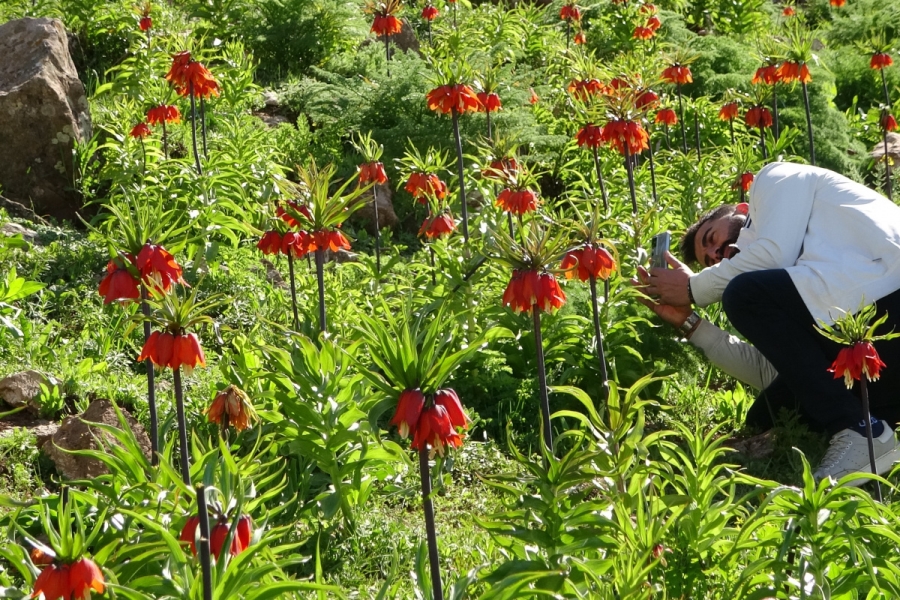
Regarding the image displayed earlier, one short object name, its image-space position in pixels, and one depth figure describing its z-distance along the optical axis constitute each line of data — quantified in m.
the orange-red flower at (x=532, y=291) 5.43
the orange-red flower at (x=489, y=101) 9.93
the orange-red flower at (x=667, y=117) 12.63
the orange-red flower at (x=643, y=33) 16.42
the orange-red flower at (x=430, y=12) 16.02
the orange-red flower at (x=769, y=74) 12.27
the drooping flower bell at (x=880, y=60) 13.94
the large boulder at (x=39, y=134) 11.97
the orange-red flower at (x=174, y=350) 4.87
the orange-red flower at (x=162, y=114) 10.83
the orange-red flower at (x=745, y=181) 11.46
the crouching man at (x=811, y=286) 7.62
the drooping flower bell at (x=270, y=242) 7.23
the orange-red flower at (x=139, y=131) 11.09
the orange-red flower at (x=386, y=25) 14.44
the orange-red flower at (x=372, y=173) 9.47
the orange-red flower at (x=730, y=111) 12.95
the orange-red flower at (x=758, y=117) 12.52
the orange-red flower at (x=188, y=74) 10.28
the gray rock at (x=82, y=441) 6.84
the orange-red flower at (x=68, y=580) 3.59
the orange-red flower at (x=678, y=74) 12.50
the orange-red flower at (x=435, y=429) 4.22
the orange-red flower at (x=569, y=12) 17.31
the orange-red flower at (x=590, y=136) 9.48
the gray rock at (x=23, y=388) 7.84
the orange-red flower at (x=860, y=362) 5.77
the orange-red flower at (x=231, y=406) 5.64
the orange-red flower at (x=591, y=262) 6.54
